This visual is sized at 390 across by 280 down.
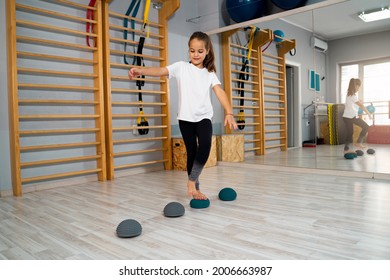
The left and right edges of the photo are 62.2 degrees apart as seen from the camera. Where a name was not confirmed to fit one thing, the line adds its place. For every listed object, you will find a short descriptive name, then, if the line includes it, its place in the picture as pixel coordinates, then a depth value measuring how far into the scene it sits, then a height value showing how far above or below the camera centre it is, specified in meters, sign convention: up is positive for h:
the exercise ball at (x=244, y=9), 3.98 +1.46
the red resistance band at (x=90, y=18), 3.25 +1.12
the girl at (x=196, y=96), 2.18 +0.21
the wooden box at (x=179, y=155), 3.90 -0.35
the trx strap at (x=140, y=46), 3.61 +0.91
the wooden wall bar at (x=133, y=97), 3.39 +0.34
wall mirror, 3.14 +0.61
